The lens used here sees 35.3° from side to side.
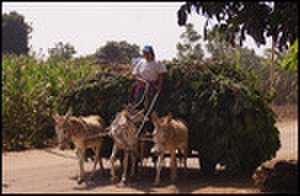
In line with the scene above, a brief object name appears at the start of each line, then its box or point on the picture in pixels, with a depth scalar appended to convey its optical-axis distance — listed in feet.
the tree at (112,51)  126.31
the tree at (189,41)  107.14
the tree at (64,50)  128.10
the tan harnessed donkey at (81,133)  28.17
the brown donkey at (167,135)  28.60
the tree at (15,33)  129.80
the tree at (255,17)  23.06
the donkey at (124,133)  29.14
